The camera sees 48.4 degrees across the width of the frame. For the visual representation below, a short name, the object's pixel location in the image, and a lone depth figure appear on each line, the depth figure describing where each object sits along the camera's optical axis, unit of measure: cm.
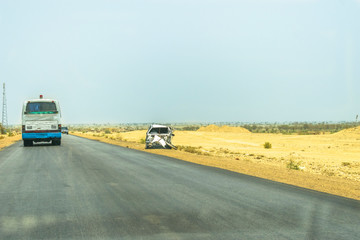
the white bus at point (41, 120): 3136
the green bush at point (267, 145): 3878
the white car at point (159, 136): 2997
